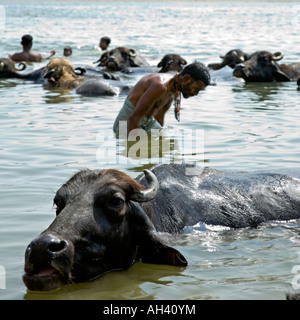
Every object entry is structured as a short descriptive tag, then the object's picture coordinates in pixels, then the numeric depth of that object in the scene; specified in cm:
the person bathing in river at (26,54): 2102
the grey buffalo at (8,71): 1731
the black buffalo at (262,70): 1628
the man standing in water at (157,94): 870
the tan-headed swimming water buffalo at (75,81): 1415
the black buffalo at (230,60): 1894
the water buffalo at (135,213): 428
